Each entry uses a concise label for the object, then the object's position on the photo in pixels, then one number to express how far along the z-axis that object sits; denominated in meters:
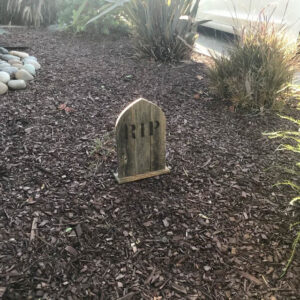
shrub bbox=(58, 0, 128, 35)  5.46
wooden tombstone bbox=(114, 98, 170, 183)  2.01
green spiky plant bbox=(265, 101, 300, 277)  1.61
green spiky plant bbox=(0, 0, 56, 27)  6.36
